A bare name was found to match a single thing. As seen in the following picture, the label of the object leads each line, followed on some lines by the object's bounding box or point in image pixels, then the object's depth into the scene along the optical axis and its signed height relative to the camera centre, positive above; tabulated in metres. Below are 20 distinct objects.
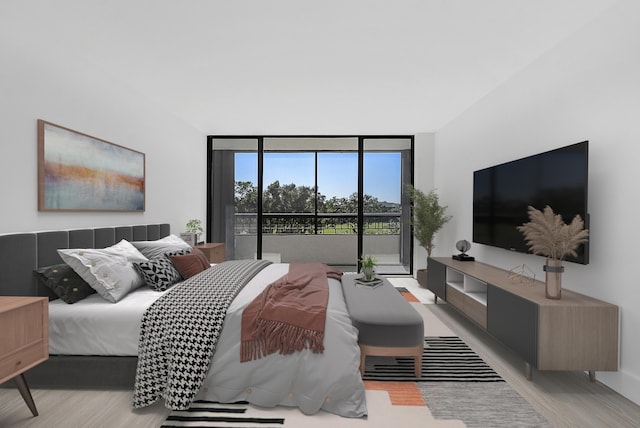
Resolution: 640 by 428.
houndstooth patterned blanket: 1.93 -0.84
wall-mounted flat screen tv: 2.40 +0.18
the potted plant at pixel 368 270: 3.14 -0.57
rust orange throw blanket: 1.98 -0.71
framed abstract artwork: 2.67 +0.33
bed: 1.94 -0.91
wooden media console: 2.13 -0.78
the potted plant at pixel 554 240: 2.25 -0.19
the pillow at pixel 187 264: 2.97 -0.51
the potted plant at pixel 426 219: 5.10 -0.12
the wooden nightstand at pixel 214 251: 4.65 -0.62
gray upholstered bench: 2.22 -0.82
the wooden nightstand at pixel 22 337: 1.61 -0.68
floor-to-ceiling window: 6.09 +0.21
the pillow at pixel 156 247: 3.13 -0.39
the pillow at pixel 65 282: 2.26 -0.52
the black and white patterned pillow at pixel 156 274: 2.60 -0.52
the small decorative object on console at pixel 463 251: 4.01 -0.49
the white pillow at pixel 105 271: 2.30 -0.46
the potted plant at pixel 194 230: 4.77 -0.32
